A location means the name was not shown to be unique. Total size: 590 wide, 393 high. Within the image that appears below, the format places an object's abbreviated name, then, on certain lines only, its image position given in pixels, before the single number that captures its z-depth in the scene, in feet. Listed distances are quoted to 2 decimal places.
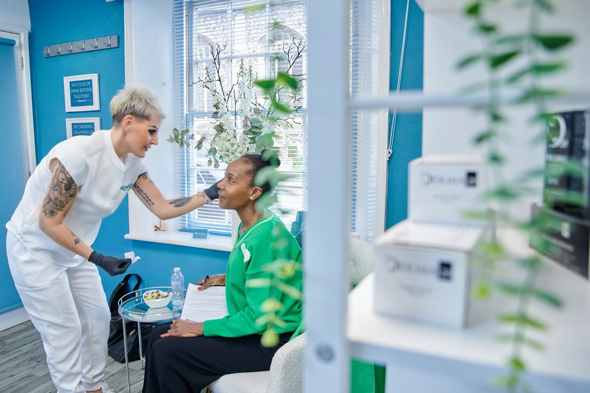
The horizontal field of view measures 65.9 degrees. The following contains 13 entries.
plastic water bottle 7.93
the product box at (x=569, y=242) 2.03
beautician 6.91
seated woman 5.57
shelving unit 1.53
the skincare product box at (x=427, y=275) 1.70
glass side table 7.23
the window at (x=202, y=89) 7.28
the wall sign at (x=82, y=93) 10.23
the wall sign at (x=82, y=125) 10.32
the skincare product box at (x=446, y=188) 2.02
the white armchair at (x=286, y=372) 4.75
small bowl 7.61
